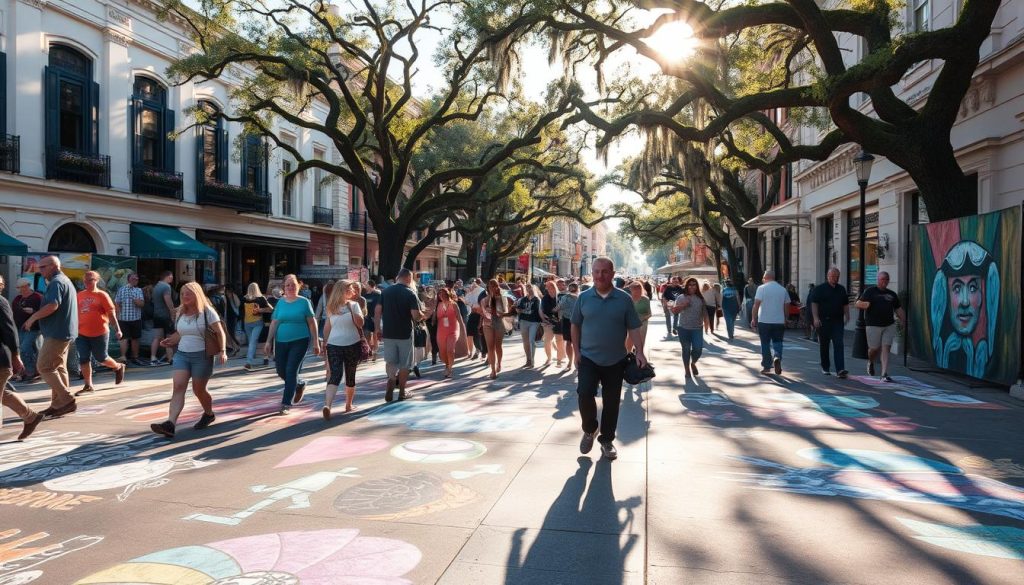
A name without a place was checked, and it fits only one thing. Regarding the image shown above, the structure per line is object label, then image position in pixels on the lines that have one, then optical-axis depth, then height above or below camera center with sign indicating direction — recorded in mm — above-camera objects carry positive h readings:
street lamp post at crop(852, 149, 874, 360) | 14811 +2630
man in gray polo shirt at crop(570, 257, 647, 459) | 5941 -514
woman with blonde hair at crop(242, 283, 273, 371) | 13164 -475
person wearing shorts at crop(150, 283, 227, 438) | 6883 -493
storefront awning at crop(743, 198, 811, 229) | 23445 +2450
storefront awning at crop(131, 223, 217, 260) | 21266 +1429
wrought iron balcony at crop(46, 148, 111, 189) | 18531 +3502
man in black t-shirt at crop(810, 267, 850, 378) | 10977 -389
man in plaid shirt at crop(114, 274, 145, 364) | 12930 -393
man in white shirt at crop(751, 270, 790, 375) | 11102 -468
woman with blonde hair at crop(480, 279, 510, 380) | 11617 -536
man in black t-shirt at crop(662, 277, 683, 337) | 19878 -248
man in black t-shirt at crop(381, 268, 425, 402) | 8680 -466
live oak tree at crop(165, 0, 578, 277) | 17625 +6028
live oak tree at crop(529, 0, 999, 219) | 10695 +3492
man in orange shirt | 9523 -463
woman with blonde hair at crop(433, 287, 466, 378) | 11727 -639
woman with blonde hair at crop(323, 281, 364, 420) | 7875 -481
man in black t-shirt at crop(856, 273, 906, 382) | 10656 -413
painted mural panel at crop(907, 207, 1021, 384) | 9039 -111
